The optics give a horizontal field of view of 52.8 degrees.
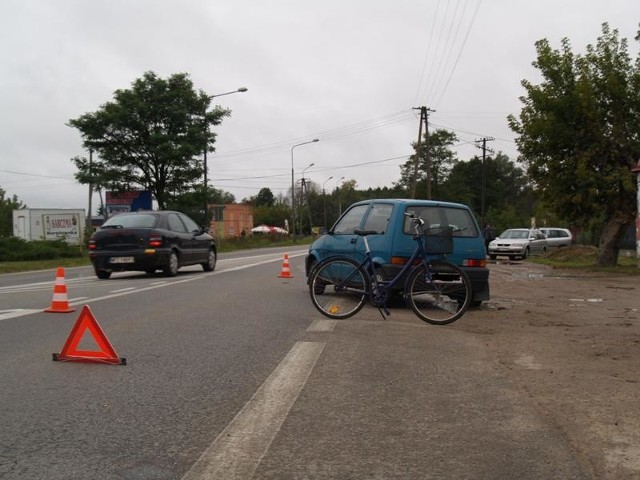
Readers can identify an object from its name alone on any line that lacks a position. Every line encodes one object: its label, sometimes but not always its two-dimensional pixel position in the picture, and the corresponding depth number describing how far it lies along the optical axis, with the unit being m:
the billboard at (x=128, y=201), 33.56
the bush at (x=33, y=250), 29.77
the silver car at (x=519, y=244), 29.50
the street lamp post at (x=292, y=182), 61.16
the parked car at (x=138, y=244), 14.68
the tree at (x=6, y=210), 75.06
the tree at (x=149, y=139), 33.31
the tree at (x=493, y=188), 78.56
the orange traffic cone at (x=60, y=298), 8.93
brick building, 102.05
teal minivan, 9.15
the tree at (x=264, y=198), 156.10
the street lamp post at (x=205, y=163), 35.06
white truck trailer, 36.31
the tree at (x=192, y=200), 34.53
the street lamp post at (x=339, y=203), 108.10
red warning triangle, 5.73
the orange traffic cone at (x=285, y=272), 15.91
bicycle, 7.89
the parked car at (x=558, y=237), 33.47
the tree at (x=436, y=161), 79.12
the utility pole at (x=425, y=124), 46.02
